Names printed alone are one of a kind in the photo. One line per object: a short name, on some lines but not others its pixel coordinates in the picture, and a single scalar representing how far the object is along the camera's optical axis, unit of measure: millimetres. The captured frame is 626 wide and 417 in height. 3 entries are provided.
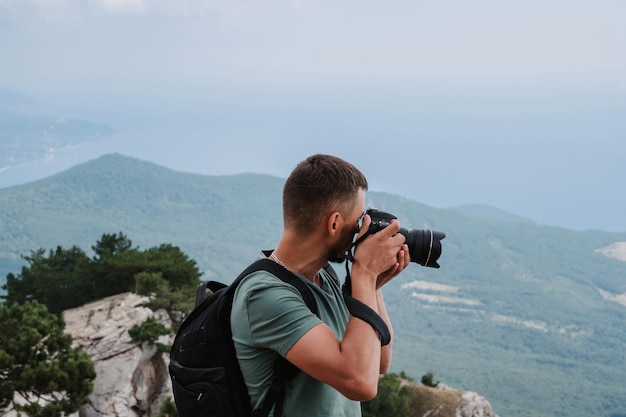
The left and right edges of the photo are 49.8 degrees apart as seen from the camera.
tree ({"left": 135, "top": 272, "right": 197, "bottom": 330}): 20078
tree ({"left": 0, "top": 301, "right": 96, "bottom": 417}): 12109
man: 2339
